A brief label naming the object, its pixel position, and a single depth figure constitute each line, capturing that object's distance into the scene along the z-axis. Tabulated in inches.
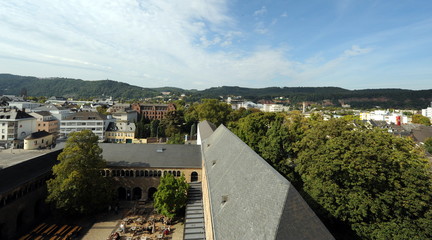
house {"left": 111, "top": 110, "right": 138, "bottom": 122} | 3586.4
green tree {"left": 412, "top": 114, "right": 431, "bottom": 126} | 4236.0
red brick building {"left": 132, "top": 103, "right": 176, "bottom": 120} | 4505.4
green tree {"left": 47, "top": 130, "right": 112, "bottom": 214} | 1036.5
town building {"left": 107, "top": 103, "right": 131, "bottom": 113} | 4424.0
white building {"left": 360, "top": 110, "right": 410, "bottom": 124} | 4200.8
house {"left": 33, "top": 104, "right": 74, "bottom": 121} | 3313.7
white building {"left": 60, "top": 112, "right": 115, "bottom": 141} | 2810.0
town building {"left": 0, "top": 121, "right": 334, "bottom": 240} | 407.2
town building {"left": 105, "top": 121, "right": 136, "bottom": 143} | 2856.8
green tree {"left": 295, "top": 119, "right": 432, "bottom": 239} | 695.1
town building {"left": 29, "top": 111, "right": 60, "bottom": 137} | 2928.2
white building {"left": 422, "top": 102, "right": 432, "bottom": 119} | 5589.1
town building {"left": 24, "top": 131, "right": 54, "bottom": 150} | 2096.0
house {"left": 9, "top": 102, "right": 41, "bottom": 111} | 4314.5
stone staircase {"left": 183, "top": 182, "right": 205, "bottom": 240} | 889.5
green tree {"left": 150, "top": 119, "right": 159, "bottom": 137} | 2979.8
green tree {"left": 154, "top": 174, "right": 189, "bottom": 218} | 1053.8
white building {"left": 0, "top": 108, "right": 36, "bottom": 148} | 2522.1
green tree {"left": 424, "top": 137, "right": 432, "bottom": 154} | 2220.7
